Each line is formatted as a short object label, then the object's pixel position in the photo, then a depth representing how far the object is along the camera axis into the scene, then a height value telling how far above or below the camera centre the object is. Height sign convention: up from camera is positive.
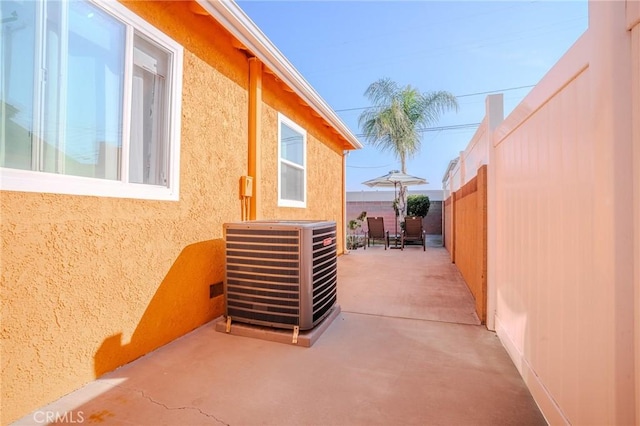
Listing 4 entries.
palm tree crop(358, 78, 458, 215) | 11.27 +4.12
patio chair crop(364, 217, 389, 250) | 9.95 -0.41
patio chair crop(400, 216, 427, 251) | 9.45 -0.42
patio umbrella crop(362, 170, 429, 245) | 10.70 +1.38
